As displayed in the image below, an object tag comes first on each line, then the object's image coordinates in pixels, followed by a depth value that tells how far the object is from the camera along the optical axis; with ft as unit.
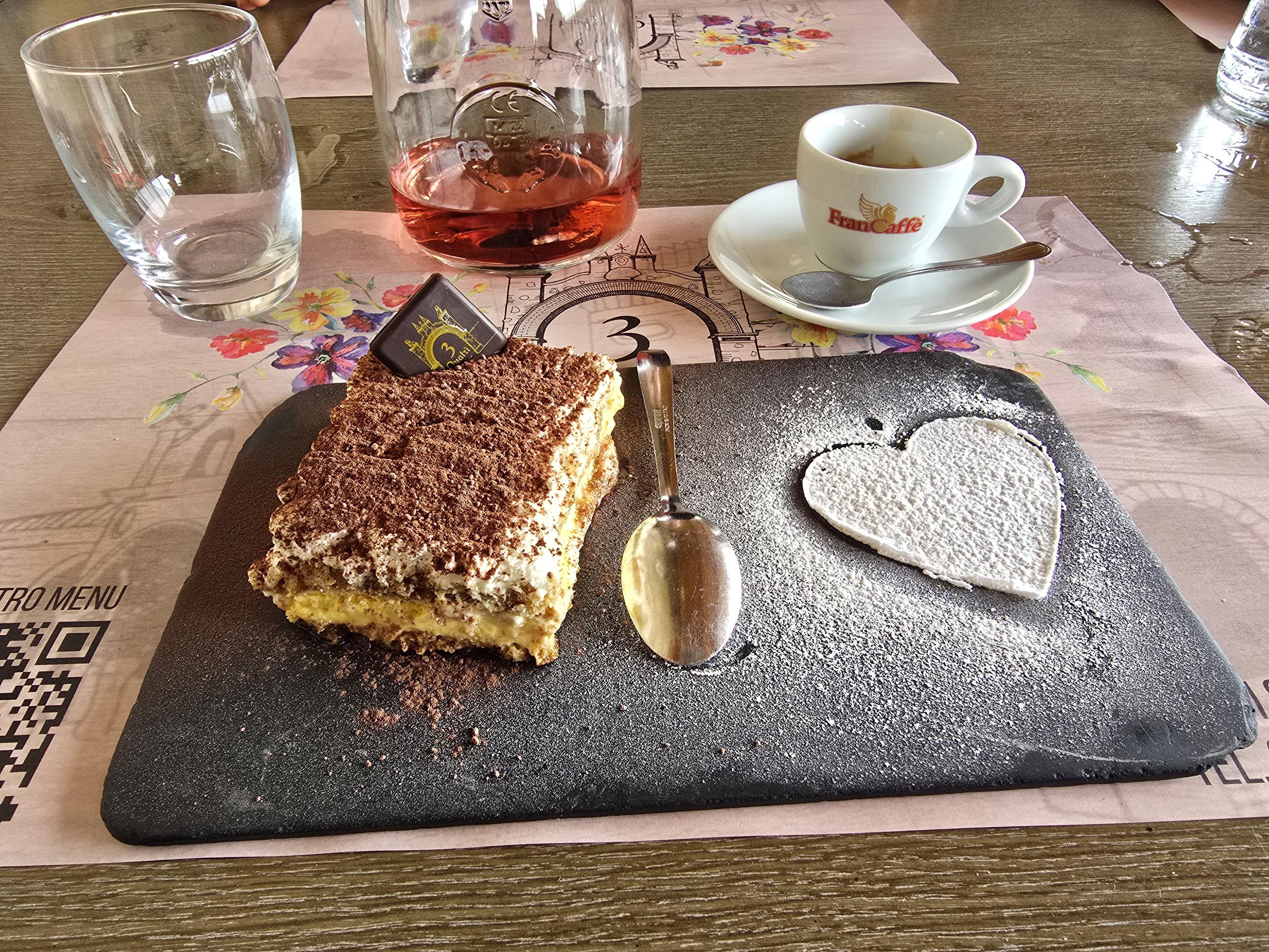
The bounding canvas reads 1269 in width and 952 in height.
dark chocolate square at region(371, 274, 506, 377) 0.87
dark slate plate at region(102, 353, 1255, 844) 0.64
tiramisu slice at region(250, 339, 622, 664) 0.72
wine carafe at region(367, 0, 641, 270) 1.07
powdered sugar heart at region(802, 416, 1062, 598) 0.80
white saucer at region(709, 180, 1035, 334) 1.05
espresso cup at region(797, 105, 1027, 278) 1.01
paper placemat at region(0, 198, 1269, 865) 0.62
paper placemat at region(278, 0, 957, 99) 1.65
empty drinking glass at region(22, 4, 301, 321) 0.94
